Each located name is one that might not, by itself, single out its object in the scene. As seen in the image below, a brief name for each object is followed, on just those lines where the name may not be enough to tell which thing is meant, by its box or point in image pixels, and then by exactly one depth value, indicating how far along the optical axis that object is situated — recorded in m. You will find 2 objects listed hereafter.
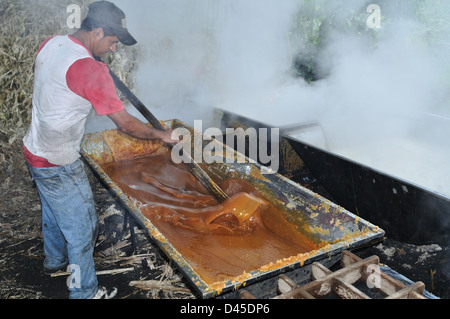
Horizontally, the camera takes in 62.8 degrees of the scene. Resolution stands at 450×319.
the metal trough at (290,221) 2.28
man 2.54
